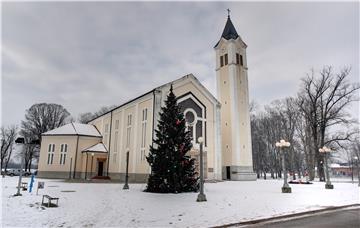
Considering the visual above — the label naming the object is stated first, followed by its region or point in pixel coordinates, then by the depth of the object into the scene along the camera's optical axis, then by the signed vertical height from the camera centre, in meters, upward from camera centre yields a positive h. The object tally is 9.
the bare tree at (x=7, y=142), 55.12 +5.38
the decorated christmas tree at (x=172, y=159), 16.42 +0.64
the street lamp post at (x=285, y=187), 17.03 -1.08
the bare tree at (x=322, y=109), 32.53 +7.93
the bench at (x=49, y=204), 10.36 -1.43
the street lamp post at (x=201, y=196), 12.29 -1.24
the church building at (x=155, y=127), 28.55 +4.55
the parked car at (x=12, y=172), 47.22 -0.79
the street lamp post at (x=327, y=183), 21.23 -1.00
